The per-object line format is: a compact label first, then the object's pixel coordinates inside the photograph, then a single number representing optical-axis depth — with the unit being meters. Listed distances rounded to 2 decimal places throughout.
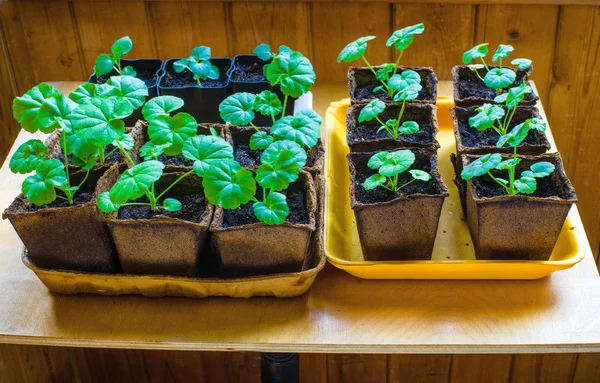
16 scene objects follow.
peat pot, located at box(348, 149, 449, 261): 1.17
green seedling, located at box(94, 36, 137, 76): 1.39
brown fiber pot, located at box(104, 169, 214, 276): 1.13
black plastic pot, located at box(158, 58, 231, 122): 1.50
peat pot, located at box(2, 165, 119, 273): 1.13
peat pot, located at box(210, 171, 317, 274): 1.12
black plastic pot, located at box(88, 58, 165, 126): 1.51
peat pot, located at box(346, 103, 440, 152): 1.32
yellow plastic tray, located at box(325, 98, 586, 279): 1.20
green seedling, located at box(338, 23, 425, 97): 1.35
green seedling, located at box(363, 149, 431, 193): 1.14
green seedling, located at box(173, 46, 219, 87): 1.45
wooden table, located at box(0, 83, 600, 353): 1.11
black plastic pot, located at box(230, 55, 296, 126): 1.50
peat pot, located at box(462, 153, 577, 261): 1.15
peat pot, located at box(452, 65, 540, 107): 1.41
